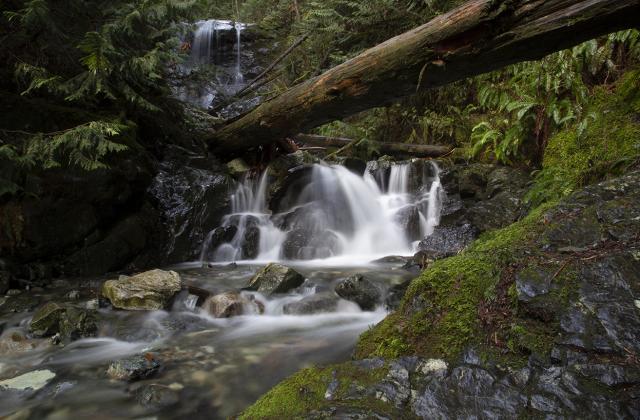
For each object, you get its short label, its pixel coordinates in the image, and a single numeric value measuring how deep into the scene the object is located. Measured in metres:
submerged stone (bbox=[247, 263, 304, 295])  5.60
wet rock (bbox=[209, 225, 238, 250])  8.09
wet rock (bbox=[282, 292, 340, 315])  5.12
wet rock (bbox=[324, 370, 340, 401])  2.02
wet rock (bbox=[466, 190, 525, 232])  7.53
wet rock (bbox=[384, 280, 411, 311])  5.01
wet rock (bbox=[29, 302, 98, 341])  4.36
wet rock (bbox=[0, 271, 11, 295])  5.51
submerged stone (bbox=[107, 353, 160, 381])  3.41
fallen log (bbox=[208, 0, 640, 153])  3.82
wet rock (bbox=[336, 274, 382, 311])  5.12
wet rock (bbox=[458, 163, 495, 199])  8.93
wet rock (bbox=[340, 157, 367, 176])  10.88
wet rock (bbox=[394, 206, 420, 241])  9.06
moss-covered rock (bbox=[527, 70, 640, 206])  4.53
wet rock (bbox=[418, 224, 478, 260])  7.20
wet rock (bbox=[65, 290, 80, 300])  5.38
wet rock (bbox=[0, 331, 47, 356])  4.08
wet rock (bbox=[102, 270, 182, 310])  5.04
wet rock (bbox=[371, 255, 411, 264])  7.47
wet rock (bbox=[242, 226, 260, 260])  8.31
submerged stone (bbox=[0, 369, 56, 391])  3.34
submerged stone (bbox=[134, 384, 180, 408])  3.01
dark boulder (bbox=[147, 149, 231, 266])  7.64
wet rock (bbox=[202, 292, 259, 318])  5.03
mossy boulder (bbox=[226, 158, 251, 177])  9.45
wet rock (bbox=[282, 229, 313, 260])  8.31
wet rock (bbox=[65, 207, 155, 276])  6.38
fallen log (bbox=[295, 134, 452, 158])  11.33
